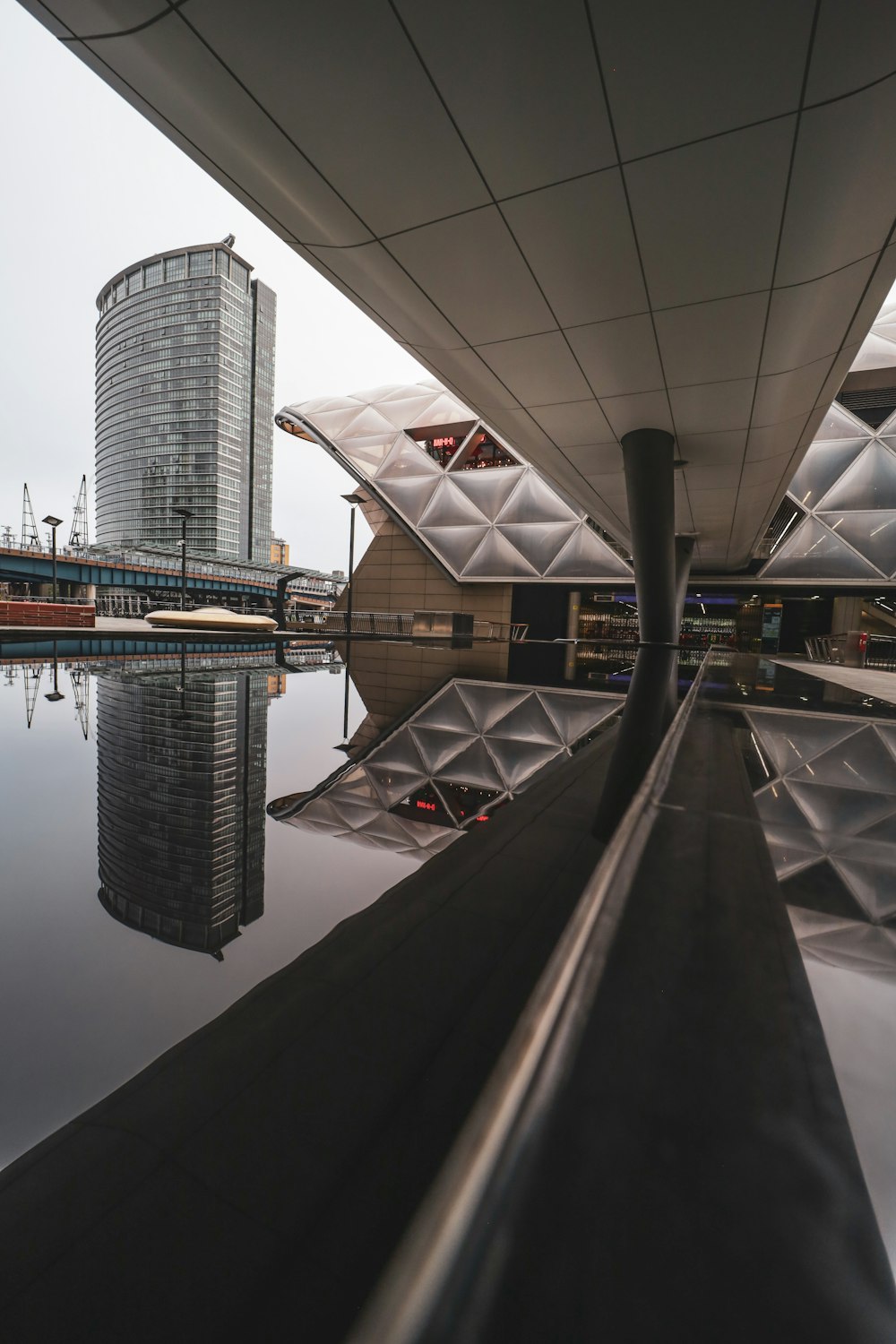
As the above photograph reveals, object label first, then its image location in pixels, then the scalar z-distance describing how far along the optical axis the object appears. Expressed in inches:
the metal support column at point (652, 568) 187.2
